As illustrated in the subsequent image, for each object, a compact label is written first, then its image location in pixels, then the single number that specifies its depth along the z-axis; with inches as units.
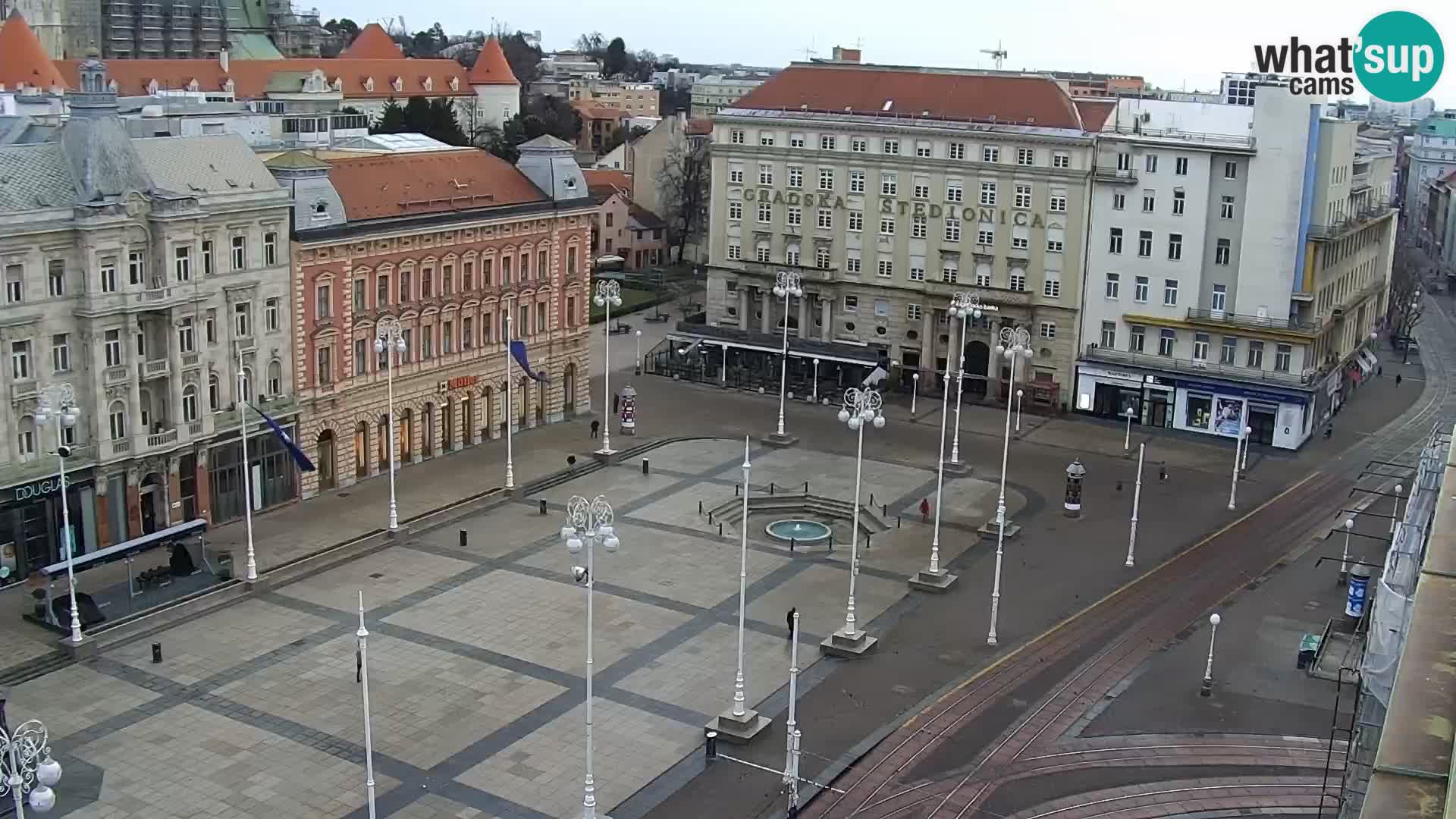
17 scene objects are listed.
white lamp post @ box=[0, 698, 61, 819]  1031.6
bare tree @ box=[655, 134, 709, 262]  5595.5
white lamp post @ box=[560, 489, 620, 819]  1443.2
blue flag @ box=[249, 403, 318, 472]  2484.0
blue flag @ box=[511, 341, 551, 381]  3043.8
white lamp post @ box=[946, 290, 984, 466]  2989.7
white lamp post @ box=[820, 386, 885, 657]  1991.9
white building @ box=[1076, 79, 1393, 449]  3257.9
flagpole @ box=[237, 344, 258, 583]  2172.7
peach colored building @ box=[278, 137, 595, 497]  2647.6
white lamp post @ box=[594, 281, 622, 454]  2992.1
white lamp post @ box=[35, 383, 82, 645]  1870.1
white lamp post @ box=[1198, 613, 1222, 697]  1908.2
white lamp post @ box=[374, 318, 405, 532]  2404.0
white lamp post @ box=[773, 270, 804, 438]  3405.5
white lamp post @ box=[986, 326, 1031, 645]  2079.2
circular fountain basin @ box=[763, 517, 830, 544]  2573.8
